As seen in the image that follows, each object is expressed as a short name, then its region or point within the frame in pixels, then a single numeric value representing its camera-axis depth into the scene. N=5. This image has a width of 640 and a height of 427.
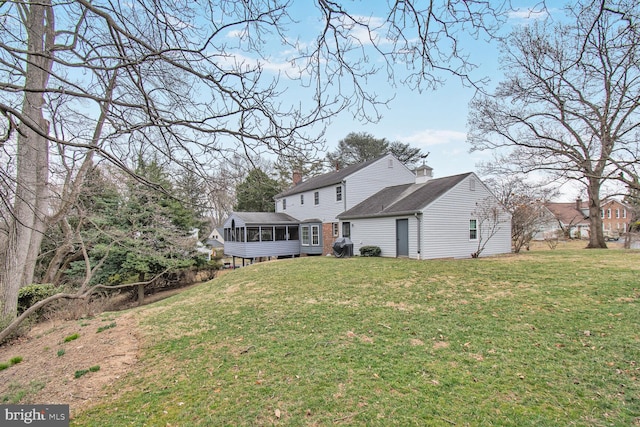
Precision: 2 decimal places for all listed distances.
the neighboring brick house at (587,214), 42.11
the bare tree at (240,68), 2.77
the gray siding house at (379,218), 14.35
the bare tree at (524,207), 16.55
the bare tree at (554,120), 8.64
